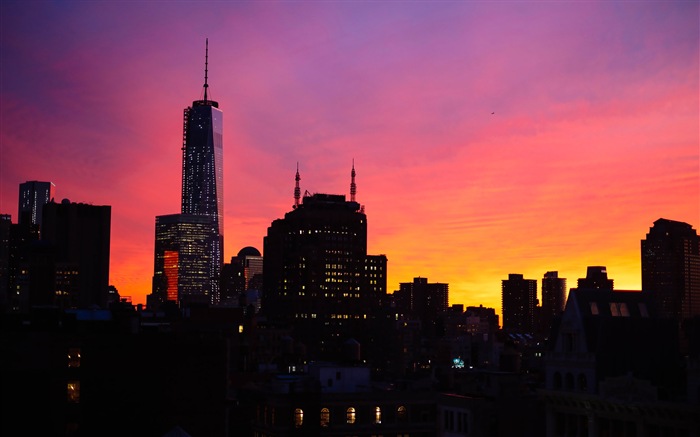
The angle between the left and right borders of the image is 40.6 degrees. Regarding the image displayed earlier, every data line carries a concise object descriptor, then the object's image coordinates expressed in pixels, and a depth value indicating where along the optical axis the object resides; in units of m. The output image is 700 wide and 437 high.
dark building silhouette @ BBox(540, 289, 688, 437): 74.25
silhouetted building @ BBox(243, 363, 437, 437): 102.38
